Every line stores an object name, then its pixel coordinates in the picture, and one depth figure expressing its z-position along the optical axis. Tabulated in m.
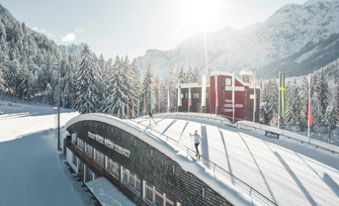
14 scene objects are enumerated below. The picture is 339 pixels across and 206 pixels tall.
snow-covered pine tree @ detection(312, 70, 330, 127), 51.78
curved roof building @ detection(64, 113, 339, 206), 9.21
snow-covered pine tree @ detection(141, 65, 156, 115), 56.72
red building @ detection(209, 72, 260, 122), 35.75
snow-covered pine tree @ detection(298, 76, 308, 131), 63.84
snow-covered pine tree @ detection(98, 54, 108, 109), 45.64
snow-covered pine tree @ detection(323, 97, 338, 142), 49.72
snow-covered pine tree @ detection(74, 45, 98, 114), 42.44
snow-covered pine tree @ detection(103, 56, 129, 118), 40.41
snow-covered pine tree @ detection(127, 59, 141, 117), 42.88
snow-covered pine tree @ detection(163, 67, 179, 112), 62.40
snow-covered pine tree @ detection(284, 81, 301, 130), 62.06
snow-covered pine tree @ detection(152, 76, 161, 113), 63.36
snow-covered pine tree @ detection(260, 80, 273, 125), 58.72
